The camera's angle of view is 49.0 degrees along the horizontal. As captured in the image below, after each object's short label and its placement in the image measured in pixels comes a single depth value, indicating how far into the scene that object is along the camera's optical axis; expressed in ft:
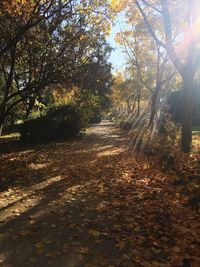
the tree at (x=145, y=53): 57.96
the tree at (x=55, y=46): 29.57
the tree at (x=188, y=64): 27.03
